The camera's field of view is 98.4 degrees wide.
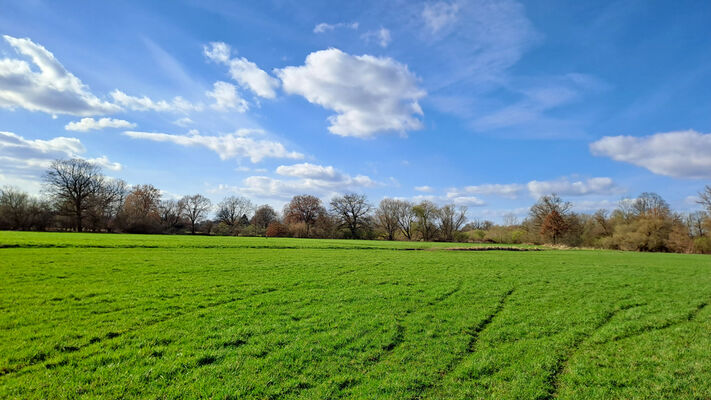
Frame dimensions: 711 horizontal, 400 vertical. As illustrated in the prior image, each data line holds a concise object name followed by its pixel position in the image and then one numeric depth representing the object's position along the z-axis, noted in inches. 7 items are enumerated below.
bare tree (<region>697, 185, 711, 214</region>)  2461.9
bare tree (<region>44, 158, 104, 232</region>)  2800.2
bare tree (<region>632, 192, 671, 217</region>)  2837.1
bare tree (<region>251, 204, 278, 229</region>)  4601.4
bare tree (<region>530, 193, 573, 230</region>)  3108.5
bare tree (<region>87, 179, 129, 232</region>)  2888.8
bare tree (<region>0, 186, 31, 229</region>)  2625.5
